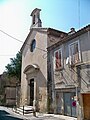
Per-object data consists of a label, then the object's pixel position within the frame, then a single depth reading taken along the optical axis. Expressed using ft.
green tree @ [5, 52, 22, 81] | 50.52
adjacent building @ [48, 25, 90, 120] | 21.48
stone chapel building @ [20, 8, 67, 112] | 29.67
